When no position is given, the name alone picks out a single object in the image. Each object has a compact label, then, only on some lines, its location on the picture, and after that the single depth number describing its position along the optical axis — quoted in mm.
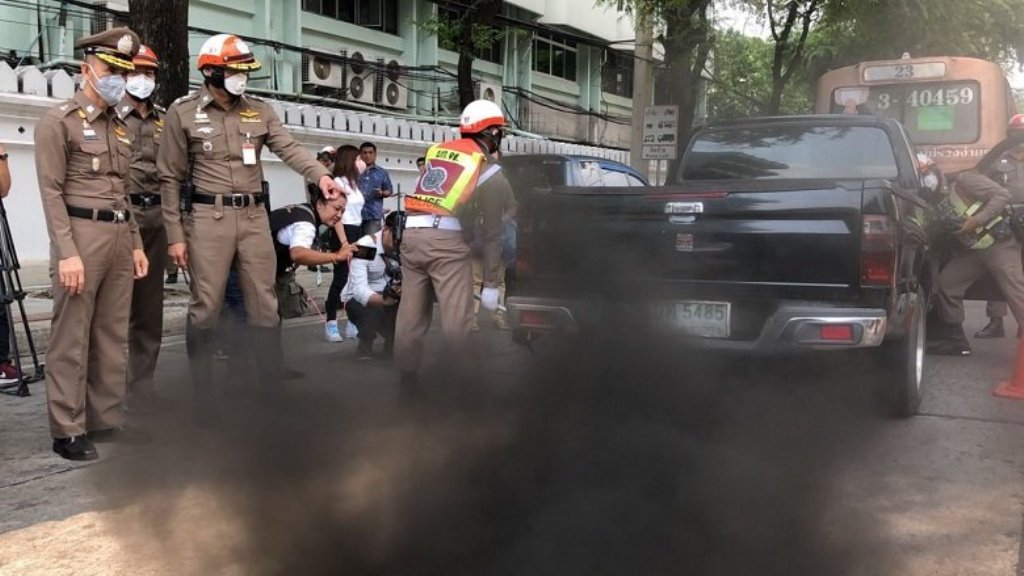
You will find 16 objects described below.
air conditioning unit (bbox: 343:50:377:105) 18594
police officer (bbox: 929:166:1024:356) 6266
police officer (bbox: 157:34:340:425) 4629
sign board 13609
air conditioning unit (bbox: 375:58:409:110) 19266
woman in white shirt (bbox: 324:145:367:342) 7633
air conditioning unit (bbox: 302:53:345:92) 17641
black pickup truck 4359
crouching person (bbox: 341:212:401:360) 6340
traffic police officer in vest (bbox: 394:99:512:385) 4742
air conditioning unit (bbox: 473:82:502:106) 21406
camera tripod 5305
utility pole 14148
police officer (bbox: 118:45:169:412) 5020
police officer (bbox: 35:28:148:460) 4051
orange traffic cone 5648
